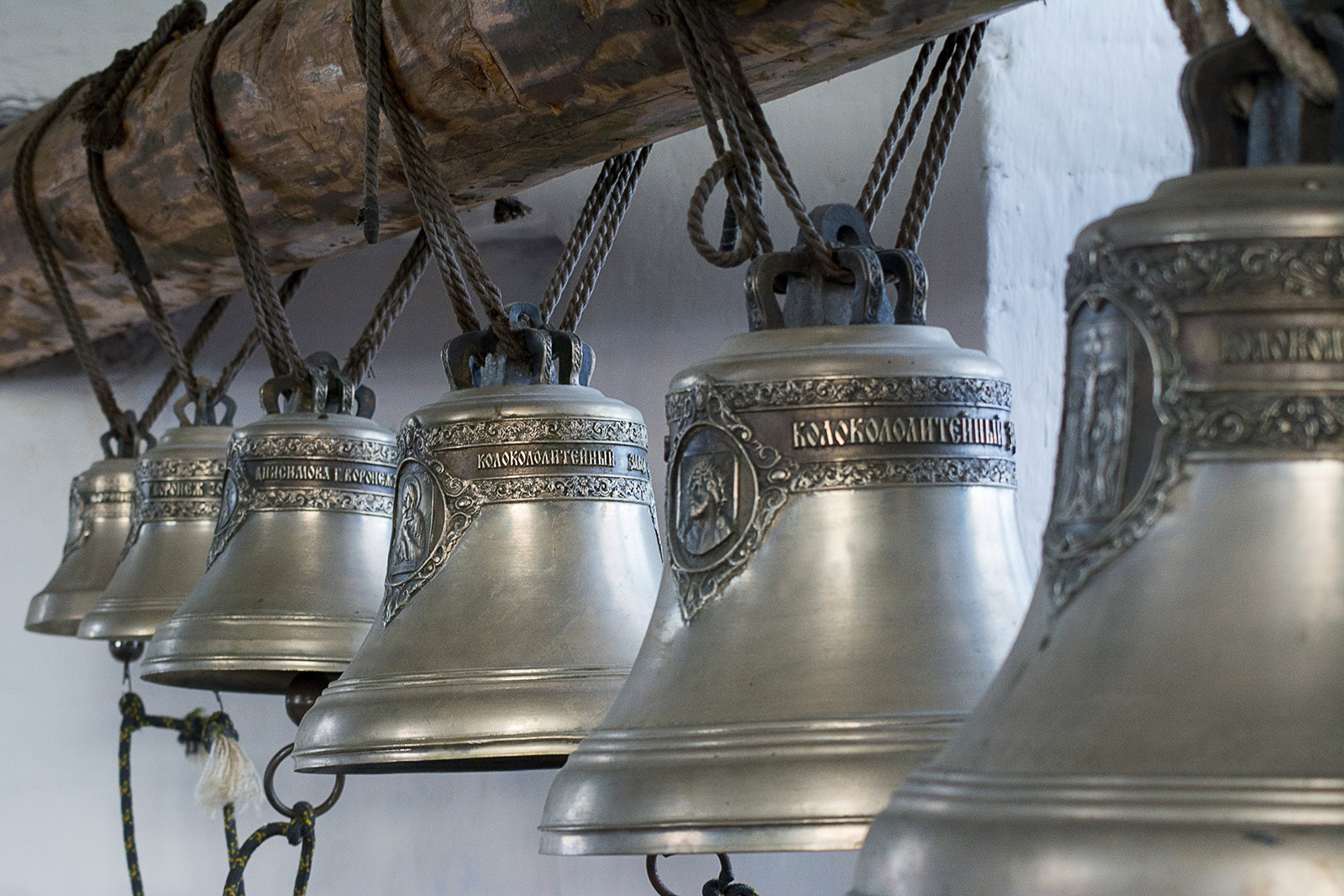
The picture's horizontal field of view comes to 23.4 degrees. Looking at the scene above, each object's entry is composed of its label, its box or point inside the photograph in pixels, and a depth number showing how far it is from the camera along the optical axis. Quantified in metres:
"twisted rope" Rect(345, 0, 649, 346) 2.03
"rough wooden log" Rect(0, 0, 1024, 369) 1.94
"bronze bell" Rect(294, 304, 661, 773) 1.89
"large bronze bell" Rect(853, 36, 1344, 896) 1.28
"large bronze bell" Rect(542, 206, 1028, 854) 1.60
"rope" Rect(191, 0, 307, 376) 2.28
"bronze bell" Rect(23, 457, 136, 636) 2.96
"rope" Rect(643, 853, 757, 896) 2.06
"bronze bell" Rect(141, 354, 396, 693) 2.20
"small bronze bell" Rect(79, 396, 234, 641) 2.53
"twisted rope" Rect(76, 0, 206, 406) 2.53
